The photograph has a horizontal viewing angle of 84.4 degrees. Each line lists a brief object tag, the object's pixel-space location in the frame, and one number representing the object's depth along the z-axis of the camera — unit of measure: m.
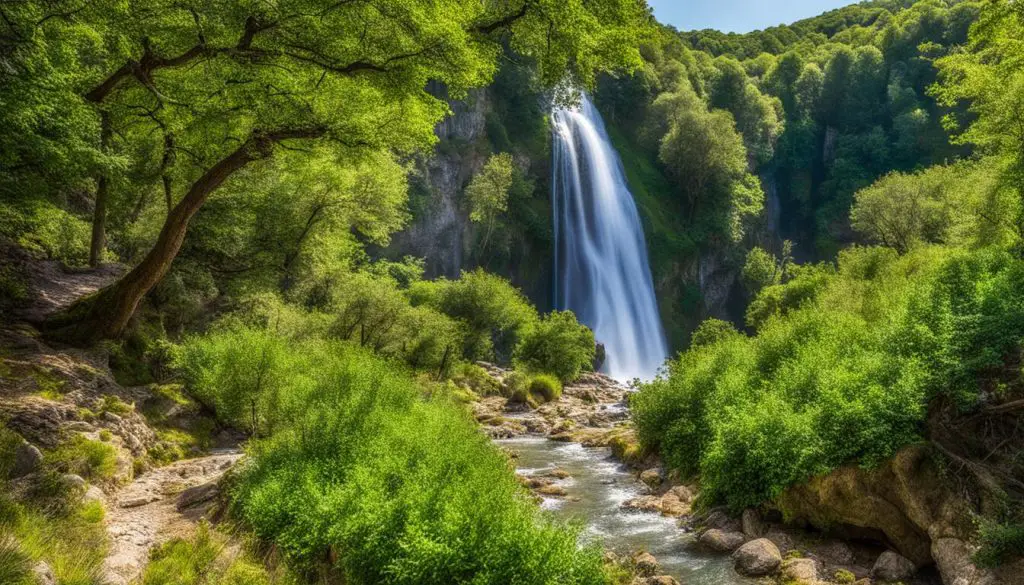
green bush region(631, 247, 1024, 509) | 11.70
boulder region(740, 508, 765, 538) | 13.01
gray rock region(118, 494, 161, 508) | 9.92
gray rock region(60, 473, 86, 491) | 8.59
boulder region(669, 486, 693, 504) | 15.84
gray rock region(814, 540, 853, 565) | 11.71
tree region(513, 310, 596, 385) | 39.94
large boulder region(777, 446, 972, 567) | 10.47
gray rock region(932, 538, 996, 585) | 9.19
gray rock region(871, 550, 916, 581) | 10.59
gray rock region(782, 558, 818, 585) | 10.70
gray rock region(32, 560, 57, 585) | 5.65
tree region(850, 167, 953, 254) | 35.72
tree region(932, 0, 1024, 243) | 14.47
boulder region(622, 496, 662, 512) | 15.61
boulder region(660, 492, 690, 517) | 15.13
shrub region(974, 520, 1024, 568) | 8.89
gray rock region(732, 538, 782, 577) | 11.21
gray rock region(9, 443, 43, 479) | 8.42
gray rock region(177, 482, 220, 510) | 10.41
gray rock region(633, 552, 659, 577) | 11.02
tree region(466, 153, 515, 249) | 53.28
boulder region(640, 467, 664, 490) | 17.89
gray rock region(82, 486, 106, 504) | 8.86
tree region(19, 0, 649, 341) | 9.80
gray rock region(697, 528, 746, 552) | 12.47
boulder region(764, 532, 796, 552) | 12.34
